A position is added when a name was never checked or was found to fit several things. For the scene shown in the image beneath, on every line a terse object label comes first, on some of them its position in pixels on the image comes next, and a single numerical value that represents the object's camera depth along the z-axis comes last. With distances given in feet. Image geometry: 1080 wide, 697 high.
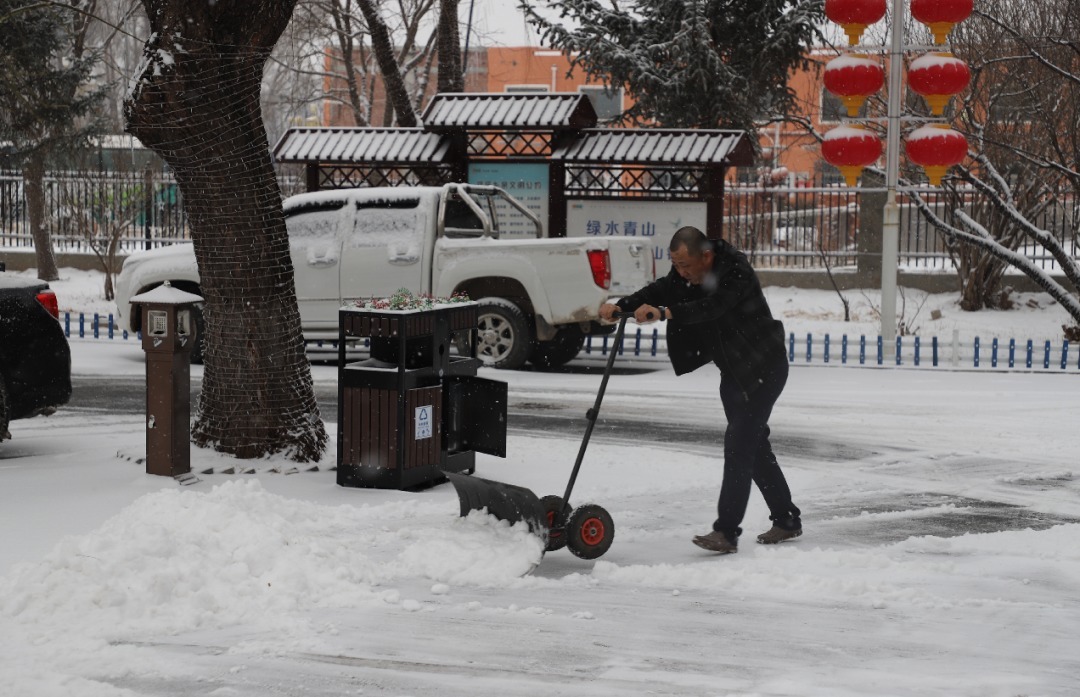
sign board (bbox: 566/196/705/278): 59.52
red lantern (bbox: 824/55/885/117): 48.34
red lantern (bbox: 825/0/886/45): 48.21
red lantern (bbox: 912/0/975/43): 46.39
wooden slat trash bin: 28.50
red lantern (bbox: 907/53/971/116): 47.32
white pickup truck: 48.83
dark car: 32.37
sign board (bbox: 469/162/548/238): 60.95
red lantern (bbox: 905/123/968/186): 48.52
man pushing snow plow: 23.20
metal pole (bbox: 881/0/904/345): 54.03
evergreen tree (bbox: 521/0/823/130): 72.54
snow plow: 22.76
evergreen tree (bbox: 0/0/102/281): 76.43
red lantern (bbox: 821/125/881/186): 49.24
